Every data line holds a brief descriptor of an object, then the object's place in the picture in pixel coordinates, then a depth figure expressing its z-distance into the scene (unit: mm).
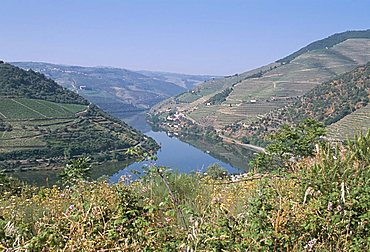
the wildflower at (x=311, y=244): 2053
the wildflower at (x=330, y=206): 2332
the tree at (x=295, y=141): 10352
